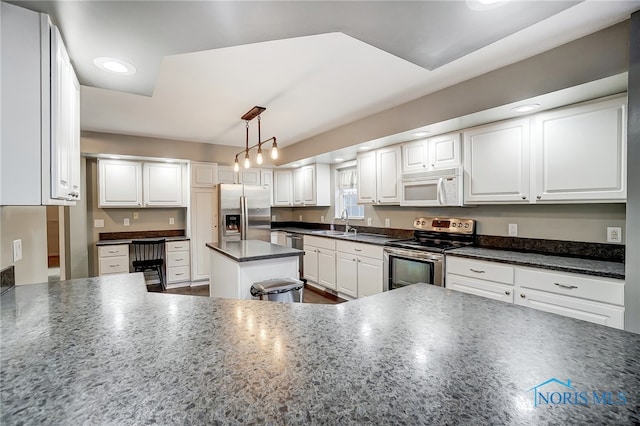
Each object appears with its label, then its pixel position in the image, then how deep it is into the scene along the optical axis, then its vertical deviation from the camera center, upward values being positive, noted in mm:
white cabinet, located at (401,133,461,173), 3039 +627
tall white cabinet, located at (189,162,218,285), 4973 -97
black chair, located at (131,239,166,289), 4461 -763
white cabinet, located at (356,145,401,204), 3701 +459
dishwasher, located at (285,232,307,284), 5043 -577
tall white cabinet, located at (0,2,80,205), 1153 +430
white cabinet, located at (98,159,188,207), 4531 +448
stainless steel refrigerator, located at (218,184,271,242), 4910 -34
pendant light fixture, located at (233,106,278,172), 3042 +1150
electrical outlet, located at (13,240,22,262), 1574 -214
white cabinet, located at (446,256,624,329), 1859 -604
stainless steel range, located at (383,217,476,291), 2881 -441
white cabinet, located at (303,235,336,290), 4281 -805
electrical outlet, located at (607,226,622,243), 2191 -207
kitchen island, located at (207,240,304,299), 2637 -544
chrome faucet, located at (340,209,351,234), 4825 -148
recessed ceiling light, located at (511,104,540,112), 2293 +818
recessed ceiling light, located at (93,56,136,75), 1554 +813
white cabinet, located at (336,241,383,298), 3537 -780
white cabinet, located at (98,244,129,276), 4355 -737
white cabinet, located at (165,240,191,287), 4805 -871
